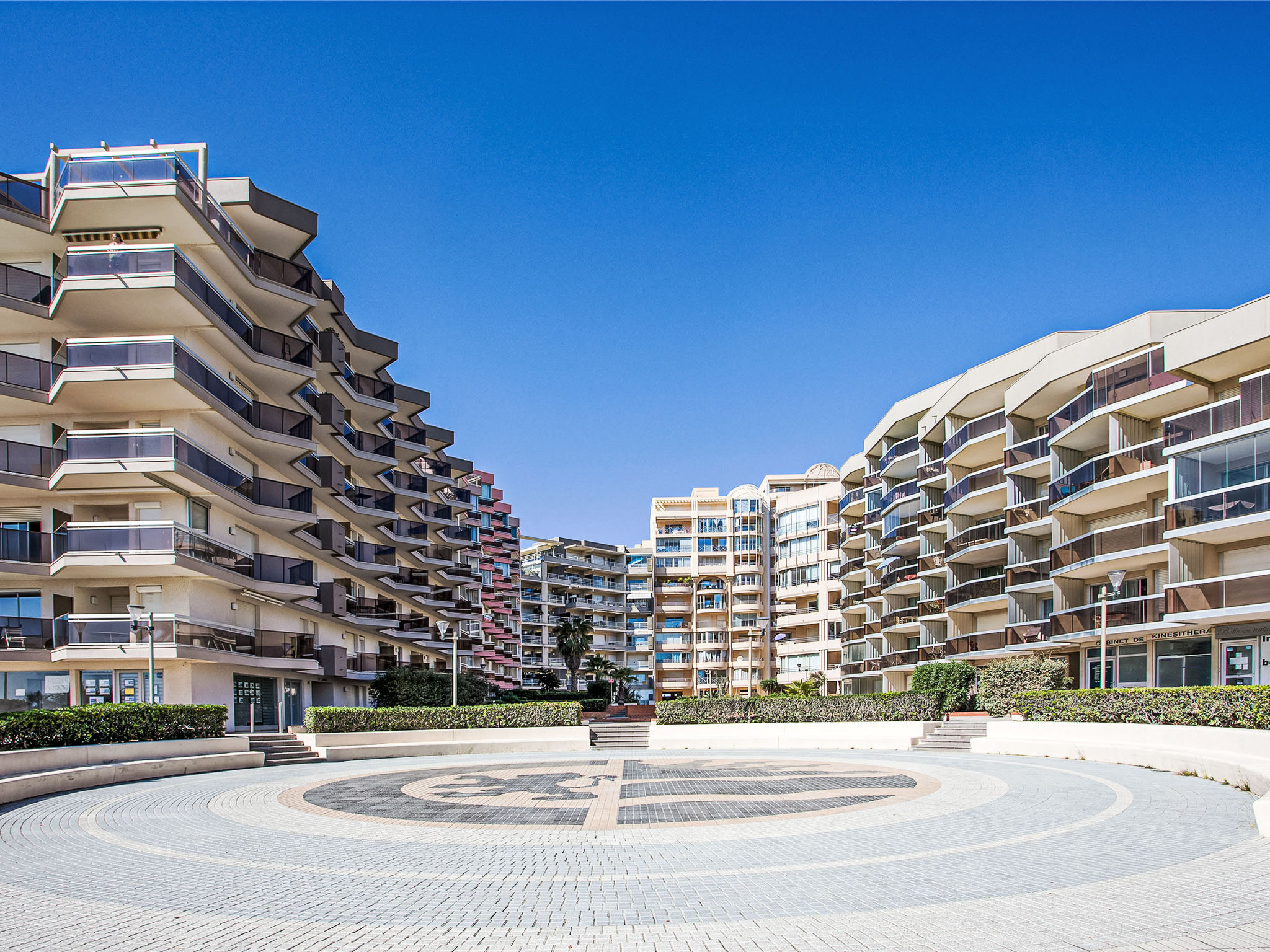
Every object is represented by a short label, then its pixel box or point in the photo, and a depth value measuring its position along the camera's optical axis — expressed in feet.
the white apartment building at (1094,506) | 107.65
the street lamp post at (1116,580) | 99.56
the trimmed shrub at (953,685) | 127.44
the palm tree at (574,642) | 370.12
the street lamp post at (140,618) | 107.74
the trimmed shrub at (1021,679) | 122.31
